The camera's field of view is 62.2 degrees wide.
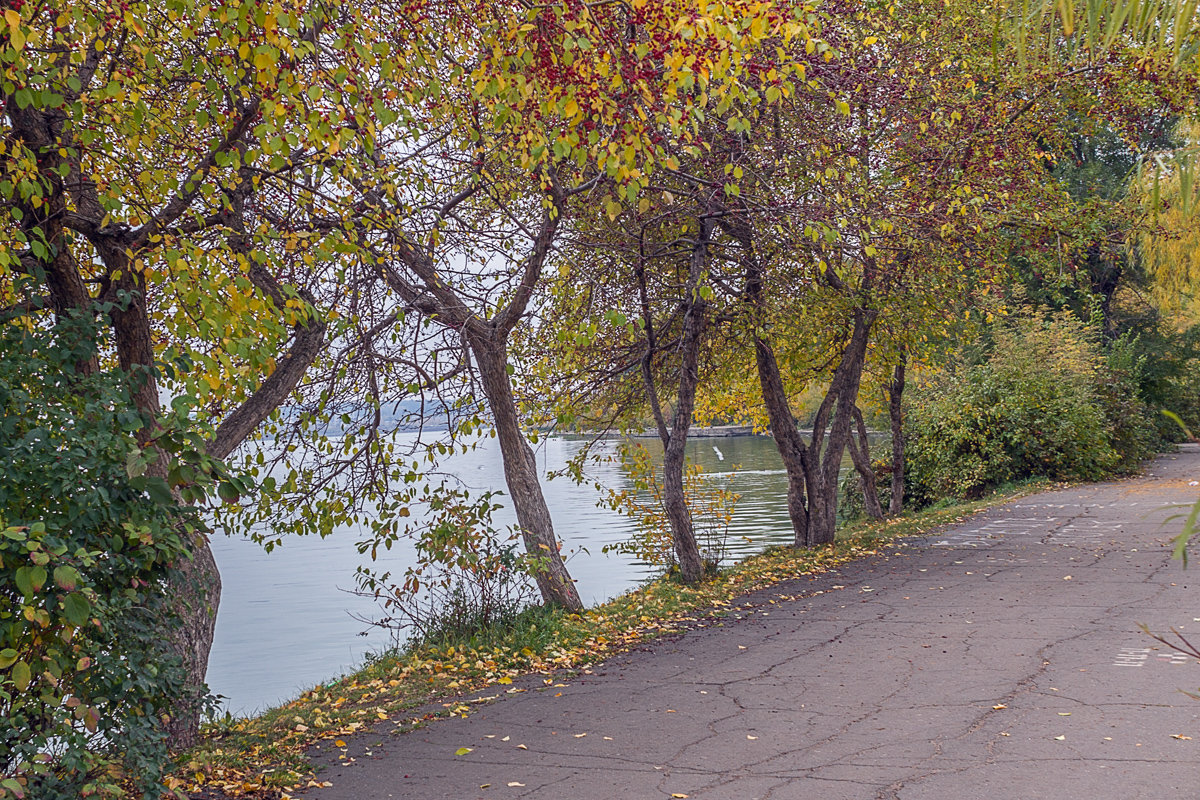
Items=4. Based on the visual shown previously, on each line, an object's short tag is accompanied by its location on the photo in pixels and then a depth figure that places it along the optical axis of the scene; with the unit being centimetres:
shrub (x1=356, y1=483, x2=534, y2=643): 894
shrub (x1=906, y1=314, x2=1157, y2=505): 2286
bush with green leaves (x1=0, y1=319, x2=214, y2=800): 393
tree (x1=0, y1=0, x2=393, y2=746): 503
